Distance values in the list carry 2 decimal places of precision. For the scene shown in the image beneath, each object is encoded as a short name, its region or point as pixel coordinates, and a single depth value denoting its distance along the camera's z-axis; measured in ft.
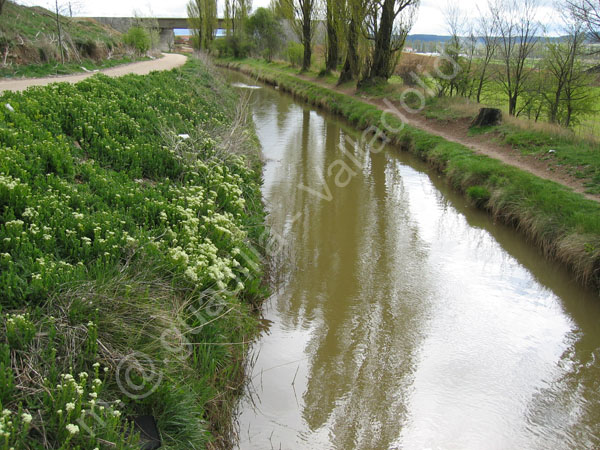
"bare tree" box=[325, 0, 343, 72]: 70.85
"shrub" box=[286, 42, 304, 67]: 111.14
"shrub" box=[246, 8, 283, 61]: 141.28
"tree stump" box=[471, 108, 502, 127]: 43.65
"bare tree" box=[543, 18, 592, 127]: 48.01
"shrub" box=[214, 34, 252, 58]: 155.00
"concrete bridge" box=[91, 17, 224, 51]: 187.93
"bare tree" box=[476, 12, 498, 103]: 58.26
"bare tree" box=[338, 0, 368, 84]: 64.95
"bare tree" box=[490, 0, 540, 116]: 53.98
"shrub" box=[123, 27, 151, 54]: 88.99
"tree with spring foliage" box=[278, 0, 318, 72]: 94.27
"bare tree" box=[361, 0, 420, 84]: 64.80
